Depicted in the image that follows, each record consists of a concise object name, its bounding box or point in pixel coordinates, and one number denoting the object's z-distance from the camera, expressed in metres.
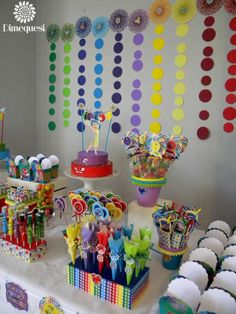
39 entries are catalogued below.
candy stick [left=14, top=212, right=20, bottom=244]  1.05
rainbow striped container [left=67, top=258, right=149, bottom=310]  0.80
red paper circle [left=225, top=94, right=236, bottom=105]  1.74
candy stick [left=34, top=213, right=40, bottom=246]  1.04
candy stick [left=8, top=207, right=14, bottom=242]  1.07
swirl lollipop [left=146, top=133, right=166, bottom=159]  1.18
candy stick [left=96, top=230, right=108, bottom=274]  0.86
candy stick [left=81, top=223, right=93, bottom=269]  0.89
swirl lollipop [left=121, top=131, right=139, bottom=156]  1.27
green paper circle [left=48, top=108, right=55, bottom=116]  2.44
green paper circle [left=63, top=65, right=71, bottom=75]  2.32
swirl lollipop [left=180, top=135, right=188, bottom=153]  1.25
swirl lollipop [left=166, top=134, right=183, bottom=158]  1.23
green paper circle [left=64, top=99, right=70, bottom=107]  2.37
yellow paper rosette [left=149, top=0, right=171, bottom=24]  1.88
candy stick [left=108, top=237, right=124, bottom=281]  0.83
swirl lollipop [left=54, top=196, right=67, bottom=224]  1.22
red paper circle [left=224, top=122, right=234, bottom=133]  1.76
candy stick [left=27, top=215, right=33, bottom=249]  1.02
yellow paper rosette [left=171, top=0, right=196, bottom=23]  1.80
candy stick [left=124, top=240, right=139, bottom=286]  0.81
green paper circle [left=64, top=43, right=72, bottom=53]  2.30
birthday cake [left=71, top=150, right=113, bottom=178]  1.47
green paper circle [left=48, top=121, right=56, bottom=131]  2.46
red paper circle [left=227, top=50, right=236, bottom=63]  1.71
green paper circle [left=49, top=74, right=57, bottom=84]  2.40
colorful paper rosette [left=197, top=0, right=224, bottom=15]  1.73
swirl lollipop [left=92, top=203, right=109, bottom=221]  1.03
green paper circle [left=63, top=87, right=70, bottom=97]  2.36
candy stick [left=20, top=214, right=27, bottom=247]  1.04
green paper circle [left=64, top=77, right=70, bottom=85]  2.34
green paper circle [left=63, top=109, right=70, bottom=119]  2.38
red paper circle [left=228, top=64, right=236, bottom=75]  1.72
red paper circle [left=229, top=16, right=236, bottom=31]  1.69
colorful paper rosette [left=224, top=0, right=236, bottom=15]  1.69
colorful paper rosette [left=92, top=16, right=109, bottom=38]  2.12
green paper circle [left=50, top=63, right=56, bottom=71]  2.39
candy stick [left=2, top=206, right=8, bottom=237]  1.10
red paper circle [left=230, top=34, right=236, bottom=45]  1.70
